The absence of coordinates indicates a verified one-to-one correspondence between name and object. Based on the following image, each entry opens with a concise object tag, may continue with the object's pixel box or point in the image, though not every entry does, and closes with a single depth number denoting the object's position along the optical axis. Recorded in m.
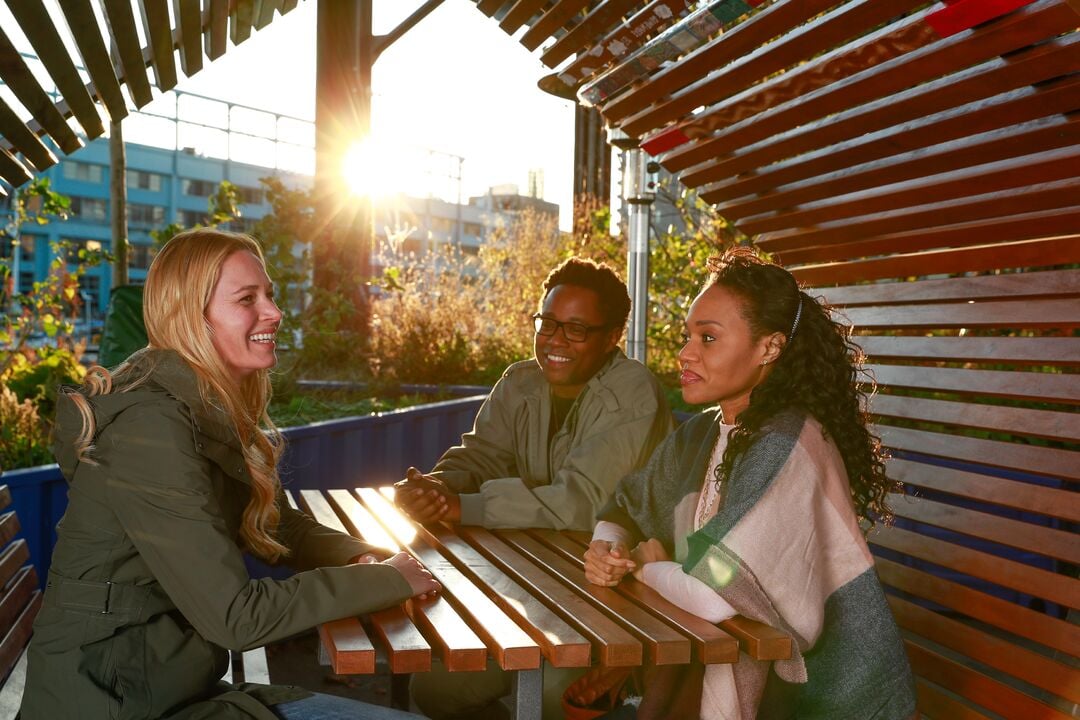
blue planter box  3.68
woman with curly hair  2.05
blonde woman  1.83
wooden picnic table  1.83
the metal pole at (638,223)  5.48
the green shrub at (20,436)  4.95
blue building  56.72
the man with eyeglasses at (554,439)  2.95
